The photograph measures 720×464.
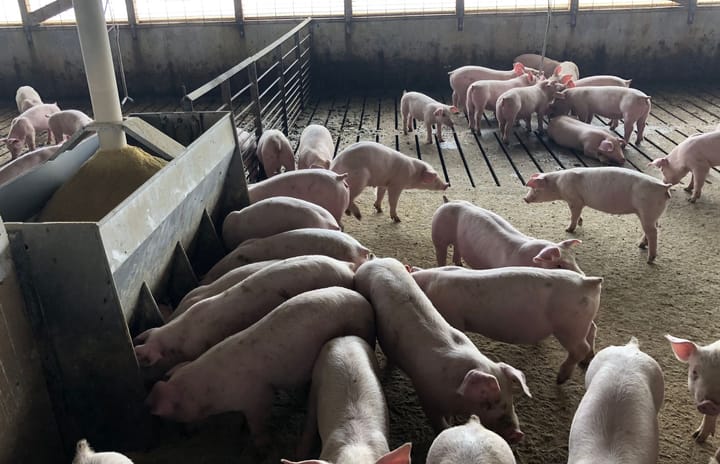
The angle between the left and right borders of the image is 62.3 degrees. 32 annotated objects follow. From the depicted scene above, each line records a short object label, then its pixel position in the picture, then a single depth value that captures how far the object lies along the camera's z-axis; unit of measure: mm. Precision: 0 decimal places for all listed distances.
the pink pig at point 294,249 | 2605
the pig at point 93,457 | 1299
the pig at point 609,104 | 5391
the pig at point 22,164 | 3562
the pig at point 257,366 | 1895
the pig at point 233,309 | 2035
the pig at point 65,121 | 5559
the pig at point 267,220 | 2857
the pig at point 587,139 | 4961
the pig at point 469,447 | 1392
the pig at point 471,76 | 6984
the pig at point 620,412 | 1541
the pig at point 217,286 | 2289
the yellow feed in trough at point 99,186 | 2328
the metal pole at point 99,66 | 2250
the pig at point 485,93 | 6098
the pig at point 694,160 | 3969
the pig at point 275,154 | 4125
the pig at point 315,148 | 4148
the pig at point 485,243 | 2590
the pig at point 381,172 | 3932
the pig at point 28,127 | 5391
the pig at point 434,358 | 1775
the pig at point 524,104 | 5700
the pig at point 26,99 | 6895
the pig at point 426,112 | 5660
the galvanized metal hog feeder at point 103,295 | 1675
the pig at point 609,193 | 3293
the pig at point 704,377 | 1845
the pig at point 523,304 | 2242
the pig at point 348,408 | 1526
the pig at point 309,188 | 3328
